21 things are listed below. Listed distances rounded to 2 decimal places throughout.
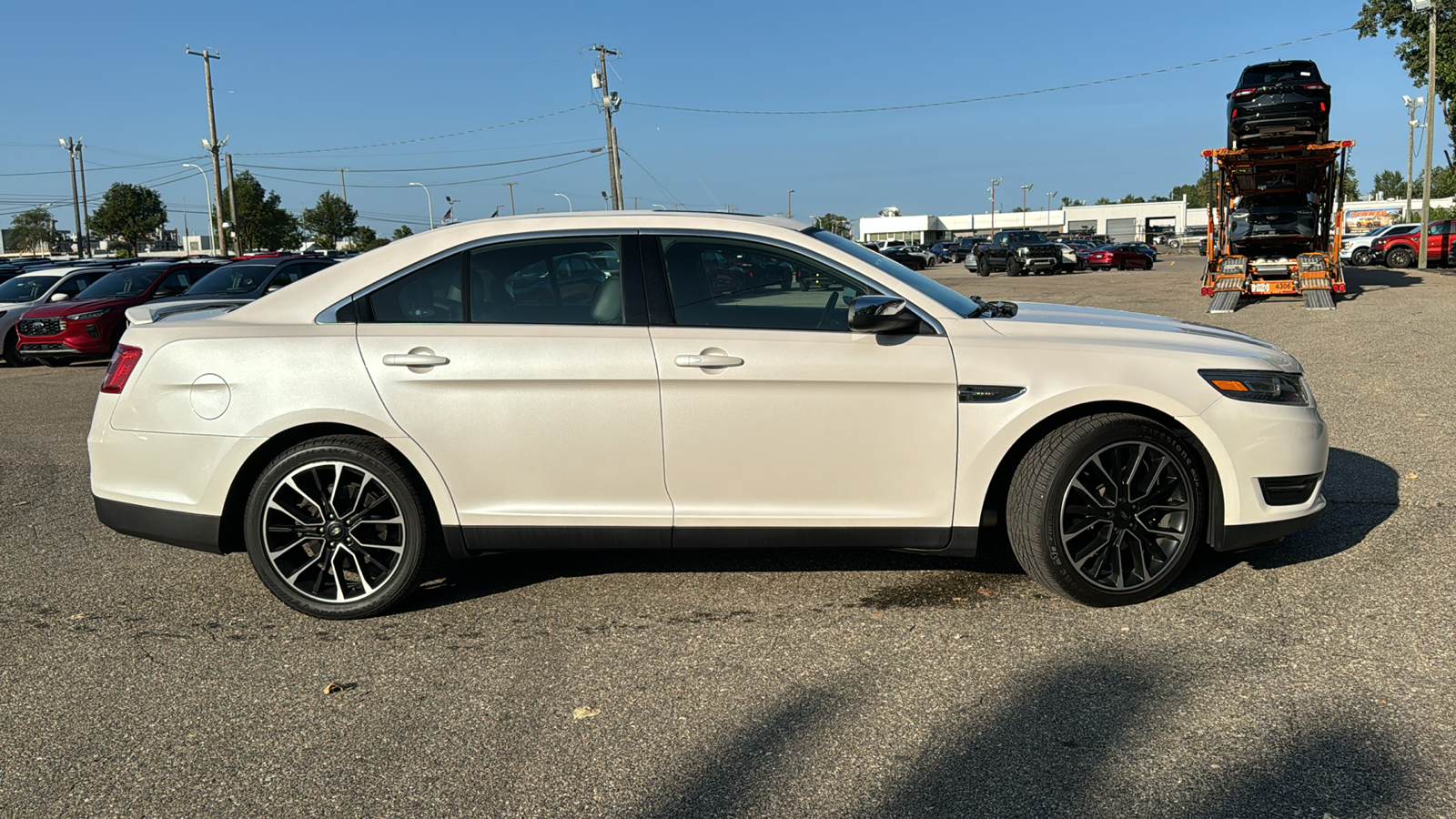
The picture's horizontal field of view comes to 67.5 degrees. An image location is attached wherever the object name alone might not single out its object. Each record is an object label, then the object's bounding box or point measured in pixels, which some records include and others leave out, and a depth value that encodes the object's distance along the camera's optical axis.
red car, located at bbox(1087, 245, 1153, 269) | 48.97
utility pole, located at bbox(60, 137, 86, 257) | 72.38
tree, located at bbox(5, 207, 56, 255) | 115.44
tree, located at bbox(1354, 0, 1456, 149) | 40.53
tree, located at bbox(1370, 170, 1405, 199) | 144.75
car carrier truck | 19.86
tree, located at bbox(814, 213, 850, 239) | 122.51
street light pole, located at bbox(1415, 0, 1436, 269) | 32.62
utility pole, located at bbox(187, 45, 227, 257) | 45.50
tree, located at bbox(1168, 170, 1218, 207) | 155.40
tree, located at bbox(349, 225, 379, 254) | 100.38
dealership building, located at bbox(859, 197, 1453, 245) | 128.62
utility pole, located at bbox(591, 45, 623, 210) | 44.94
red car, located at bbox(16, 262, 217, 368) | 16.34
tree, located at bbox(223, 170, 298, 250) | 85.38
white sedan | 4.29
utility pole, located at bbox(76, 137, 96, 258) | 73.38
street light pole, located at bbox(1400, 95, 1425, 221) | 49.64
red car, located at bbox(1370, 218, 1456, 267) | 34.22
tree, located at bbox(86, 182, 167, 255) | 84.44
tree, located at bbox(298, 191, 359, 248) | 100.69
